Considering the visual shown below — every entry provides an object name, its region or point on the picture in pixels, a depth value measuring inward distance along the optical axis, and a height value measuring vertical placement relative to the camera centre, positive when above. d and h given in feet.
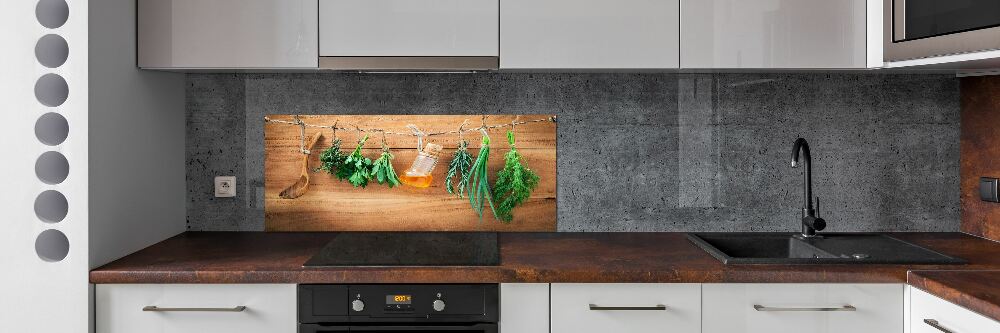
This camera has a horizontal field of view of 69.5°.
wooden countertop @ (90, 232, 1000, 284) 5.85 -0.85
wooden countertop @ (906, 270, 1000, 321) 4.83 -0.87
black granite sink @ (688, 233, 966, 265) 7.00 -0.80
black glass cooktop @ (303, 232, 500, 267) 6.15 -0.79
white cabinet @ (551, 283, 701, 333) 5.94 -1.16
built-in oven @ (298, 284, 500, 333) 5.90 -1.14
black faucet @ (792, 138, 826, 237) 7.06 -0.38
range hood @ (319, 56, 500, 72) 6.79 +0.96
